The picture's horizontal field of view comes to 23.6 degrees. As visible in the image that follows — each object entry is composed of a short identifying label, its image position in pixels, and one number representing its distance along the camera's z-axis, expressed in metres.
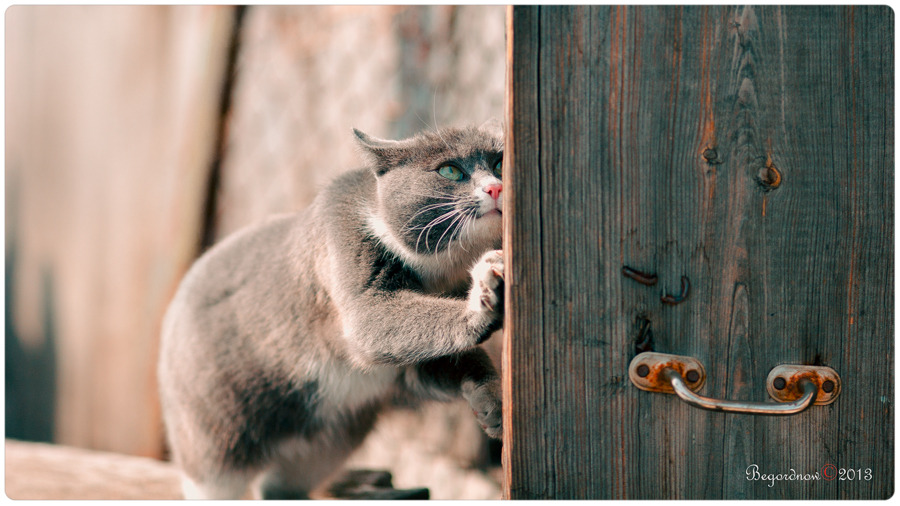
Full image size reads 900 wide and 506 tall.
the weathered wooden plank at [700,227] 1.40
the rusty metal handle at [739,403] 1.40
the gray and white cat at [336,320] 1.56
